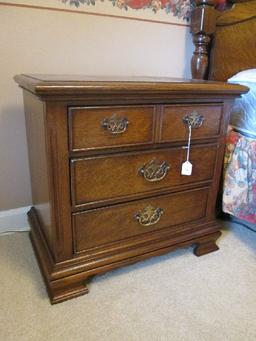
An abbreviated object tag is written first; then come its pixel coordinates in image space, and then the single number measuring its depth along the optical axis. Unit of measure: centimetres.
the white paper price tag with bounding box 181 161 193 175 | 97
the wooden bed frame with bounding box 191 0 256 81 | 131
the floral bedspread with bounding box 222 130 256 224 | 113
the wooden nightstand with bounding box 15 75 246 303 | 76
